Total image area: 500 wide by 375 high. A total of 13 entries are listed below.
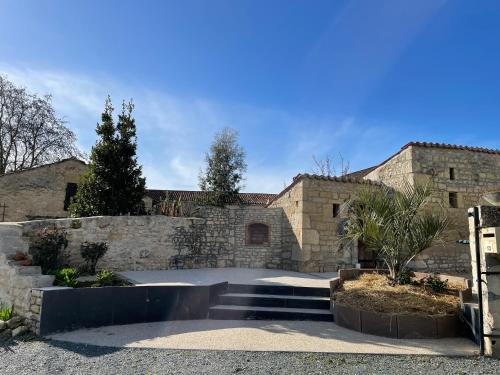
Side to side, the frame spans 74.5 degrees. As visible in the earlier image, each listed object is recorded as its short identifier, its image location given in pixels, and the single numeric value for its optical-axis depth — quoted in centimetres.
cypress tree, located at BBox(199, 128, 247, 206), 2081
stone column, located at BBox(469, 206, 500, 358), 459
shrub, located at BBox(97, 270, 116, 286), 662
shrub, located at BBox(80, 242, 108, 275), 879
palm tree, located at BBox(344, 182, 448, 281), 650
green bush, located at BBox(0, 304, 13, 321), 615
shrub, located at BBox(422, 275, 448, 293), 639
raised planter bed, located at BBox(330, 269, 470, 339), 535
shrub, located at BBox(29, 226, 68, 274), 766
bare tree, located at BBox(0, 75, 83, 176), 2078
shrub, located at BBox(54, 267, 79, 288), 634
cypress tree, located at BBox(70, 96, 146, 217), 1129
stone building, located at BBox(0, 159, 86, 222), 1572
